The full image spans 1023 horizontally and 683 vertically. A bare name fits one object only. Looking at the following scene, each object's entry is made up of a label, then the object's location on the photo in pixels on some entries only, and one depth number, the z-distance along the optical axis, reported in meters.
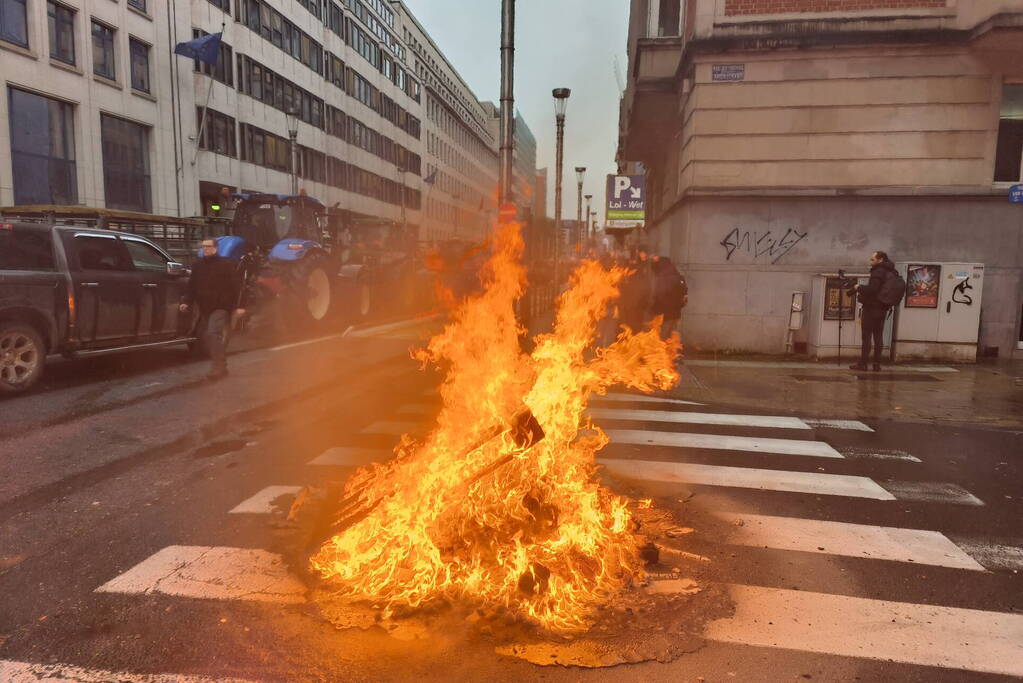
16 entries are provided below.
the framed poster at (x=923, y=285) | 11.96
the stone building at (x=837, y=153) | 12.29
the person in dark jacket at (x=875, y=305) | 10.81
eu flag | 26.83
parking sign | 18.59
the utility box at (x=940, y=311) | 11.90
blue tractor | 14.06
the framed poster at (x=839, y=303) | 12.33
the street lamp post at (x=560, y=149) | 21.00
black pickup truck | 7.99
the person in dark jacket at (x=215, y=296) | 9.30
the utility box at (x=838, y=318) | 12.33
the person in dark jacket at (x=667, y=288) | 10.85
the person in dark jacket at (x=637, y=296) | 11.12
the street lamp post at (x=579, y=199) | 39.75
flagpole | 29.22
